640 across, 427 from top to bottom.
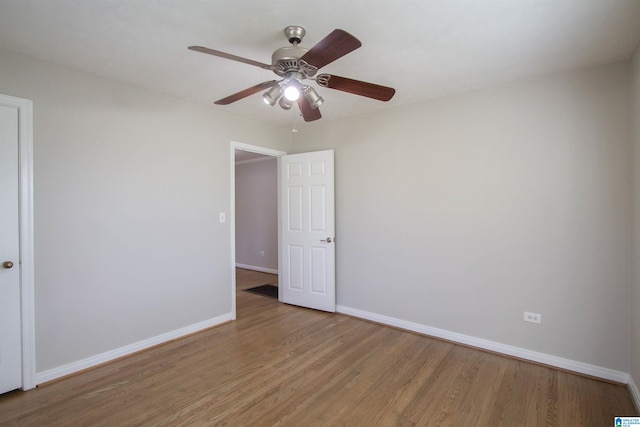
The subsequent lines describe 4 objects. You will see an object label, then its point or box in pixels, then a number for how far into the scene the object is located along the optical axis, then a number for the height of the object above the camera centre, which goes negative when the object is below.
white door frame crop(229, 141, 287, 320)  3.74 -0.02
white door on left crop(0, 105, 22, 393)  2.23 -0.32
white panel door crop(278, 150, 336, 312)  3.97 -0.25
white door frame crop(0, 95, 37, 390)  2.29 -0.17
